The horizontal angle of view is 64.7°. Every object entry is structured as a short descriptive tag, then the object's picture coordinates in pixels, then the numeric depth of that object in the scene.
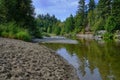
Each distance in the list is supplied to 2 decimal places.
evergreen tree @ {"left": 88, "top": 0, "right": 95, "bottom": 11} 37.54
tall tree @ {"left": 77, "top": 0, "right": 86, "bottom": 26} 35.09
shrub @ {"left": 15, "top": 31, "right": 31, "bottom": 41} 10.05
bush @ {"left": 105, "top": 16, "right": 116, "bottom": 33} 18.89
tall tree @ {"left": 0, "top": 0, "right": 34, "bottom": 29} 15.16
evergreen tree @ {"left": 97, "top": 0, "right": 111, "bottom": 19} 24.44
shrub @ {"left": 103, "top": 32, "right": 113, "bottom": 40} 18.09
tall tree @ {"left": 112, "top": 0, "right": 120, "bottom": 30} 18.73
